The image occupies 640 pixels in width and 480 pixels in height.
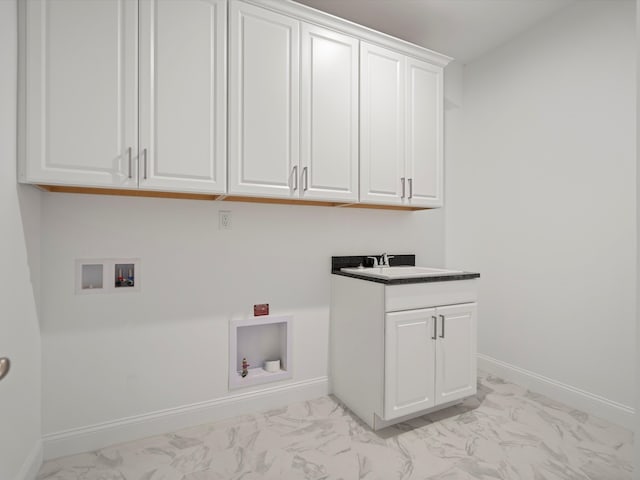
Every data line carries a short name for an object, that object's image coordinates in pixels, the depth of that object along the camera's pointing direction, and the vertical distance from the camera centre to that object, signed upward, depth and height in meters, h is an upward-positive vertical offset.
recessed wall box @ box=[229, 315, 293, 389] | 2.17 -0.75
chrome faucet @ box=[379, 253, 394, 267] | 2.60 -0.16
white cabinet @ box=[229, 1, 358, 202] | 1.84 +0.77
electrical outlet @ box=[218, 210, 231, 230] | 2.13 +0.13
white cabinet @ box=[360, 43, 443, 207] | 2.21 +0.76
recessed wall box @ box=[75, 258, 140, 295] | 1.81 -0.21
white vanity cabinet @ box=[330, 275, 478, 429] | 1.95 -0.67
